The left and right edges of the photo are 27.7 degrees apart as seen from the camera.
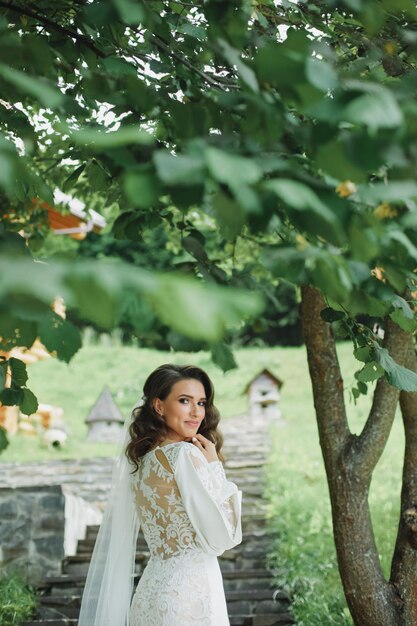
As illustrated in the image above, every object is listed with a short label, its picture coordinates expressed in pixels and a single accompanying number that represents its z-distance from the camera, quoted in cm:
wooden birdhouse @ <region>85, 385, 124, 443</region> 1201
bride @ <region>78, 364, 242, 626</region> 330
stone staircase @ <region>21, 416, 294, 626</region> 538
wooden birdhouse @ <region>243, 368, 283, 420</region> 1317
